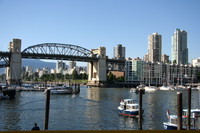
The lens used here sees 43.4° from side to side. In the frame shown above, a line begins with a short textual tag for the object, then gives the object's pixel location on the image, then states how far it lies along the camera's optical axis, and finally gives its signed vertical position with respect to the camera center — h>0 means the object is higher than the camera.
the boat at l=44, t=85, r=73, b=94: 71.19 -4.49
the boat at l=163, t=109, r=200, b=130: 22.62 -4.25
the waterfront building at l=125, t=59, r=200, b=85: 157.38 +3.18
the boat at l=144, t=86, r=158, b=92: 96.30 -4.88
